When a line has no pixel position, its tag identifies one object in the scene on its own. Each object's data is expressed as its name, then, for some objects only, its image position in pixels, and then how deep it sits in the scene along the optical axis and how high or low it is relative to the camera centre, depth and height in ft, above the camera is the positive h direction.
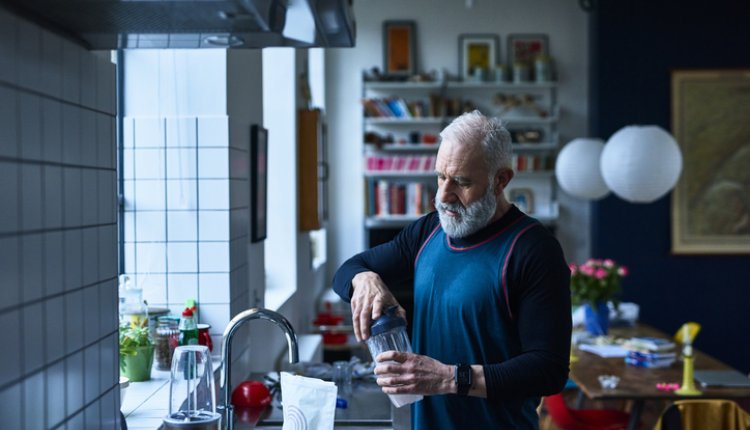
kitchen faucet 6.09 -1.04
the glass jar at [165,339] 8.70 -1.40
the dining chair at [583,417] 13.42 -3.55
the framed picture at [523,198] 24.93 +0.05
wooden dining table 11.78 -2.66
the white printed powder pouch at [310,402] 6.07 -1.43
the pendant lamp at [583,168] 18.48 +0.67
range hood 4.37 +1.02
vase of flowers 16.05 -1.73
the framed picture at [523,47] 24.99 +4.45
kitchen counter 8.21 -2.14
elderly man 5.98 -0.77
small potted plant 8.07 -1.43
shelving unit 24.43 +1.82
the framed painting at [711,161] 23.03 +1.00
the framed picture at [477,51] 25.04 +4.35
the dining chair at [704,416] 9.84 -2.54
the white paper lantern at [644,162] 15.66 +0.69
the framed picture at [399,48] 25.09 +4.47
